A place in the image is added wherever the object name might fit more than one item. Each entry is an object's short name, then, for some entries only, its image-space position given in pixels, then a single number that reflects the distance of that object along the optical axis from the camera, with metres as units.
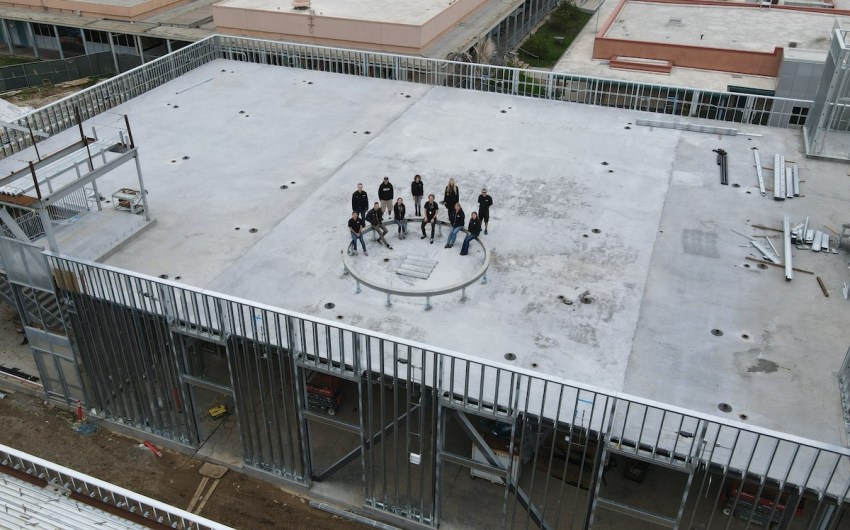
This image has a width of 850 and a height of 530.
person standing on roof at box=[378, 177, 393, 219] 15.07
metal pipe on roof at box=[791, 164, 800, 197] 16.38
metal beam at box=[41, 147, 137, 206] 12.79
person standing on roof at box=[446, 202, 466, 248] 14.11
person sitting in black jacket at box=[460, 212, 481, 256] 13.95
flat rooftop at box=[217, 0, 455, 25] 30.52
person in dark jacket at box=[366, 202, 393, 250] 14.27
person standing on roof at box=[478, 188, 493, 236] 14.47
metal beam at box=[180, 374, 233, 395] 12.74
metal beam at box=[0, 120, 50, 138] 16.29
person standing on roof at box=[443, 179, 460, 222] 14.78
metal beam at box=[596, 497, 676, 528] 10.52
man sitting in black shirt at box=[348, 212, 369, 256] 13.73
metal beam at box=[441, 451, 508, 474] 11.38
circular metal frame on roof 13.05
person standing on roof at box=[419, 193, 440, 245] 14.31
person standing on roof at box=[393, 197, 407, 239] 14.47
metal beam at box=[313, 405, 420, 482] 11.96
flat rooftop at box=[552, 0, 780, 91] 29.91
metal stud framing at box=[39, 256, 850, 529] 9.92
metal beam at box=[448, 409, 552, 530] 11.62
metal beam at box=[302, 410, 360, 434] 12.09
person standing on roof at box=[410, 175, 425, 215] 15.17
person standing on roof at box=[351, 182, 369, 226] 14.25
